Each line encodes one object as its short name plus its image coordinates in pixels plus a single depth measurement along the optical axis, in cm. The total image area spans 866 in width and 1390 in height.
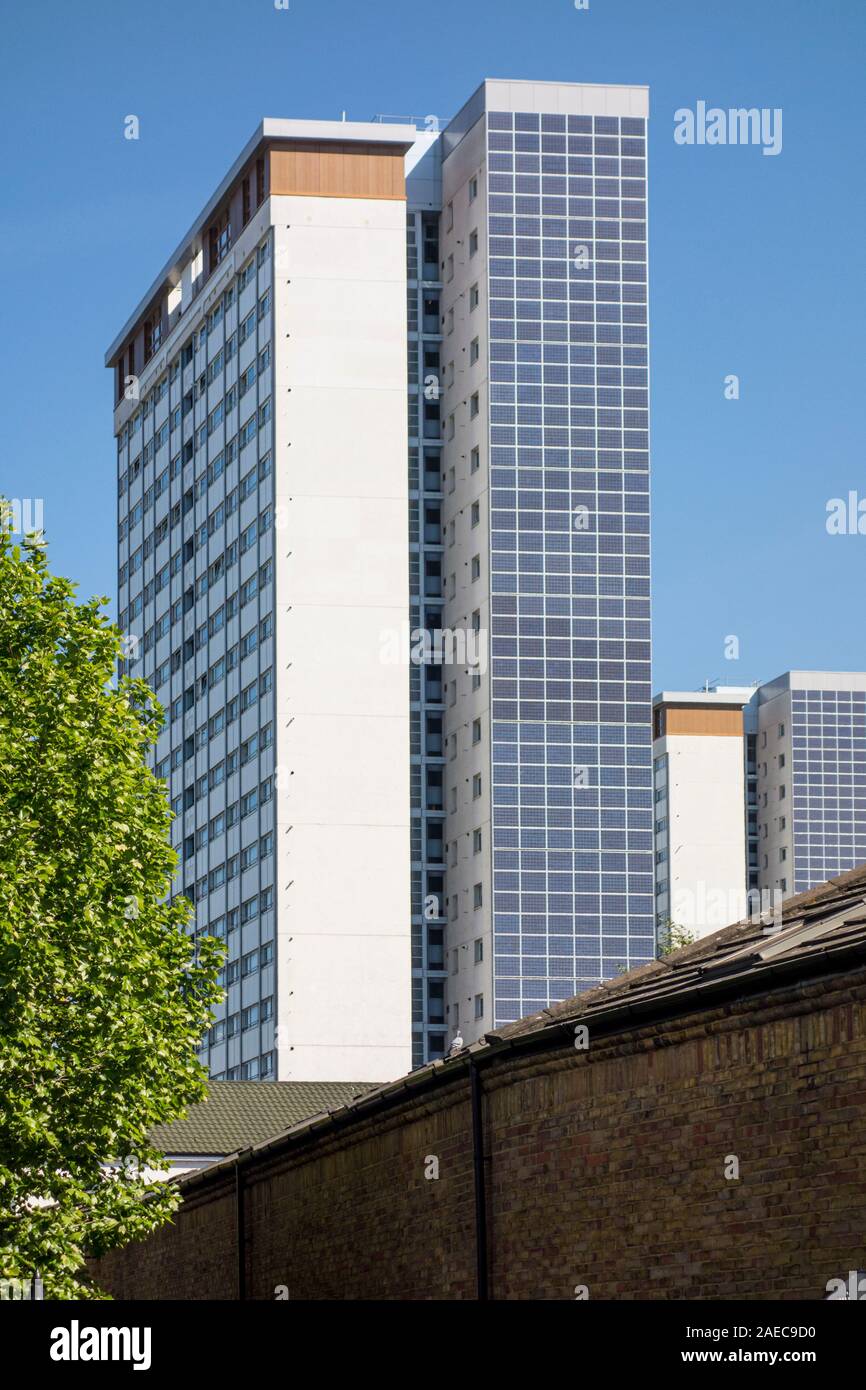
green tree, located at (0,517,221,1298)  2827
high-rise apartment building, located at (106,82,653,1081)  10800
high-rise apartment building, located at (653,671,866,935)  16312
